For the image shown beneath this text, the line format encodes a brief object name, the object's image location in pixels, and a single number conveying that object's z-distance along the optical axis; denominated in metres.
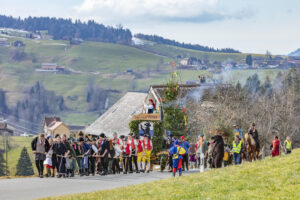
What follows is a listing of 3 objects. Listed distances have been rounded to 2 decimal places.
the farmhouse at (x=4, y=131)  186.18
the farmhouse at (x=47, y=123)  197.23
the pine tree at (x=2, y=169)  108.17
